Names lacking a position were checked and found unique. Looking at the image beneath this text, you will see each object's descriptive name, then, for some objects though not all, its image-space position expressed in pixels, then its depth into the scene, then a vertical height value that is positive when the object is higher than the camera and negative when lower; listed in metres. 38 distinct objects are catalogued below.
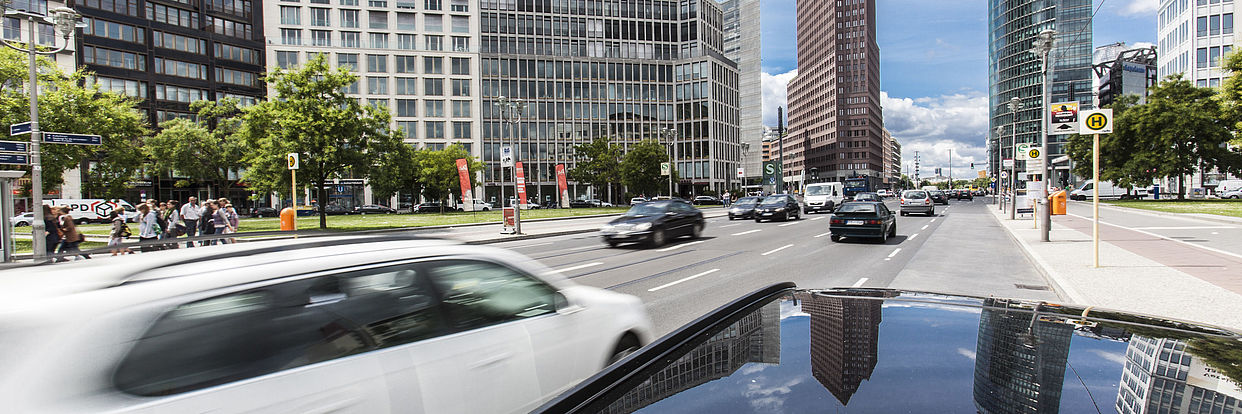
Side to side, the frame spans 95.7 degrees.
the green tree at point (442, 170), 63.74 +2.98
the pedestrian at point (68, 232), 14.39 -0.73
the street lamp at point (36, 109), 14.44 +2.66
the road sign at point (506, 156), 23.67 +1.68
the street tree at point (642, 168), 61.16 +2.72
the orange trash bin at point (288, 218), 19.91 -0.66
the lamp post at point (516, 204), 23.83 -0.37
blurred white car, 1.90 -0.55
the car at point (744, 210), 32.84 -1.12
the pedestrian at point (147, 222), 16.31 -0.58
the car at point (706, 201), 73.98 -1.25
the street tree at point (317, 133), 27.95 +3.37
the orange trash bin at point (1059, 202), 24.25 -0.78
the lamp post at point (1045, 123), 15.73 +2.13
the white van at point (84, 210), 40.78 -0.52
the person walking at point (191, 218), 17.84 -0.52
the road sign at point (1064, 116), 14.47 +1.77
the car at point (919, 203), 33.41 -0.93
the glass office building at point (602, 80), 81.56 +17.12
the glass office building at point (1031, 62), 110.12 +25.69
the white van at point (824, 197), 38.59 -0.52
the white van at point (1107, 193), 62.15 -1.03
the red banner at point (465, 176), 27.05 +1.00
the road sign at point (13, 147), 13.09 +1.38
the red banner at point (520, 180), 24.32 +0.66
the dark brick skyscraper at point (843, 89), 144.12 +26.59
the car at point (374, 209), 65.36 -1.33
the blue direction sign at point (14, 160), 12.95 +1.05
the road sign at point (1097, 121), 10.70 +1.20
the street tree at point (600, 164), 63.84 +3.36
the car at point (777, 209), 29.91 -0.99
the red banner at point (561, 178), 50.88 +1.49
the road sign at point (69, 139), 13.34 +1.57
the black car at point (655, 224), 17.09 -1.01
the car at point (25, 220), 32.14 -0.89
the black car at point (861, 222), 16.77 -1.00
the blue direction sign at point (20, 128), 14.37 +2.00
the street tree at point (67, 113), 27.81 +4.91
